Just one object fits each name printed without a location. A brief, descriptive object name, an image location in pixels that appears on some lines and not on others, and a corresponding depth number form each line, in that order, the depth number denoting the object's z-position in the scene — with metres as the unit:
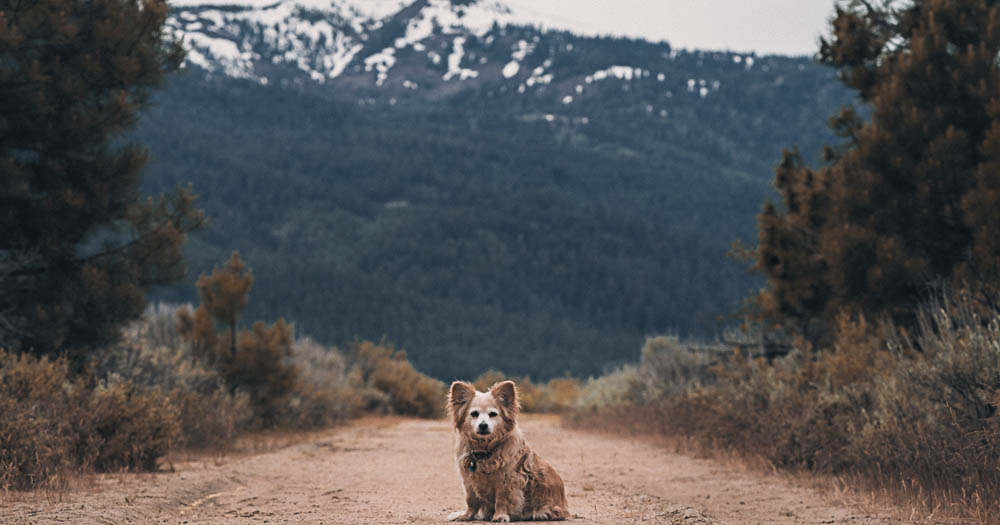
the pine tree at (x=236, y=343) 23.44
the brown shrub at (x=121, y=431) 13.42
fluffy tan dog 8.98
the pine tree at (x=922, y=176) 16.14
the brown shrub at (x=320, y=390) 25.94
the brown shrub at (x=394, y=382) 39.22
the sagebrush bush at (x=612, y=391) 28.42
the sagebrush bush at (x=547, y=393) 45.34
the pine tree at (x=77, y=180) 15.77
